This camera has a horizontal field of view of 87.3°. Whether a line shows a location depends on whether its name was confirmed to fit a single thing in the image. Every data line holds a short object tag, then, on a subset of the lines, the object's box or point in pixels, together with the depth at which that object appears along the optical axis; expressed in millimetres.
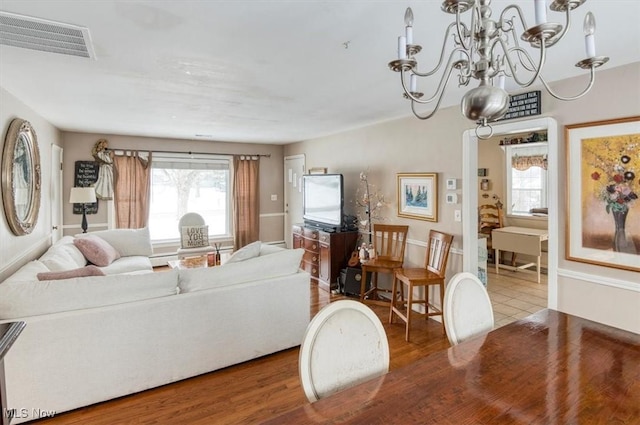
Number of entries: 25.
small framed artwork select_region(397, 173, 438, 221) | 3742
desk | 4930
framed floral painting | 2273
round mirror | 2856
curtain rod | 5566
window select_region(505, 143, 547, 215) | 5438
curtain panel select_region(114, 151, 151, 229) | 5617
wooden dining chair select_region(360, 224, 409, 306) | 3994
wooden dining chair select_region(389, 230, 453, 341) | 3303
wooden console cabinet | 4625
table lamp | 4816
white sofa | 2088
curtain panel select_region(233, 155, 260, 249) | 6613
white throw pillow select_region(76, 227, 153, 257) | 4867
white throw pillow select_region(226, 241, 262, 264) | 3115
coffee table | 4289
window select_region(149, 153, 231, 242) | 6074
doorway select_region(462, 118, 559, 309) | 2658
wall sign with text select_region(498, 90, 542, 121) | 2734
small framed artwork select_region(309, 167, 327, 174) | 5684
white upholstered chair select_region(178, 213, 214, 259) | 5426
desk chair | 5879
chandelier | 1019
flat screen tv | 4730
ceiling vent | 1701
